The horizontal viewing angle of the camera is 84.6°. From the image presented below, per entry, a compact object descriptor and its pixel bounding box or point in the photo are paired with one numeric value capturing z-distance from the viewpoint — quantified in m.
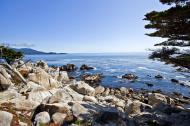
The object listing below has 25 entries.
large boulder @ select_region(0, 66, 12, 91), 6.14
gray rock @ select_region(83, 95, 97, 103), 6.73
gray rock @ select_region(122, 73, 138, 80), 20.69
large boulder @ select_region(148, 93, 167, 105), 9.59
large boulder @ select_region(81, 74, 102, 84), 18.37
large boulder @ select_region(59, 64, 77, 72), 27.28
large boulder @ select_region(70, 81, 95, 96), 8.36
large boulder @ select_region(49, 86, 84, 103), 5.81
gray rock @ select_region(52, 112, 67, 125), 4.71
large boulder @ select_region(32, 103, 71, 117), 5.00
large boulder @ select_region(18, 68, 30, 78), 8.99
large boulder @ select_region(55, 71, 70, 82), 13.82
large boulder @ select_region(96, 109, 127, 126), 4.87
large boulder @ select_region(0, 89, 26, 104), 5.58
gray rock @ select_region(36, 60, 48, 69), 20.03
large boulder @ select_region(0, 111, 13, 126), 4.17
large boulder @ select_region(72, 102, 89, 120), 4.93
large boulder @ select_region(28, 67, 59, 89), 8.69
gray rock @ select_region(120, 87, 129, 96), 13.57
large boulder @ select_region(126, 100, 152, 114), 6.77
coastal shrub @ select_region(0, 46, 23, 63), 12.91
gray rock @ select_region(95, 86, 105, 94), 11.95
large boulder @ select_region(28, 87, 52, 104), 6.21
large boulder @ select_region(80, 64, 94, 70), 28.44
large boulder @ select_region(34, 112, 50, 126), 4.59
